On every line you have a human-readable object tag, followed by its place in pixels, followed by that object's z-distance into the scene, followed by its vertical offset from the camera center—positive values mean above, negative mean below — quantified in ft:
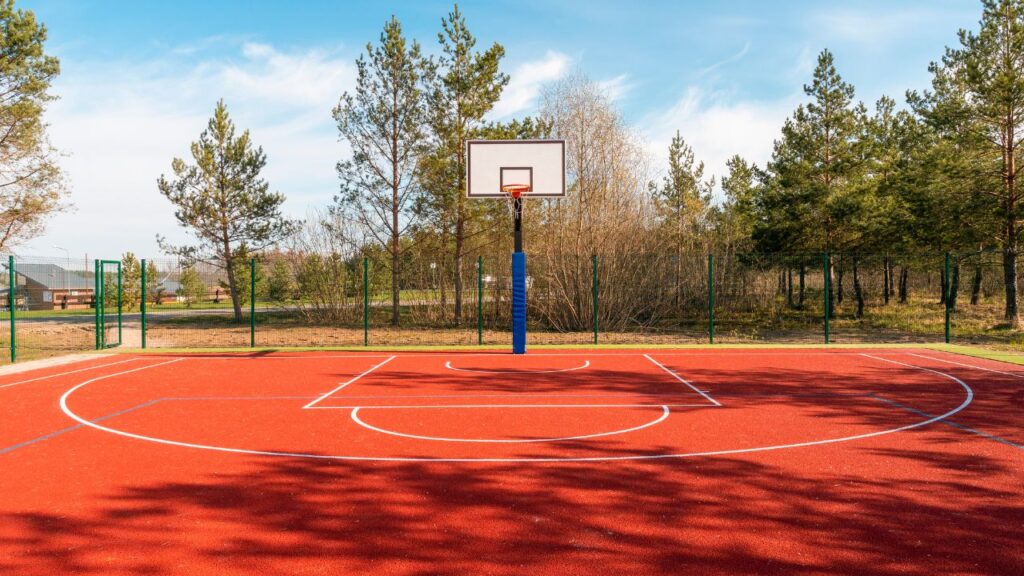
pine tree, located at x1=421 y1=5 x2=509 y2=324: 71.20 +22.61
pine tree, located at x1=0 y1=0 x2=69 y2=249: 59.82 +17.86
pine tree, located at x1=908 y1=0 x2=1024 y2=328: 66.39 +20.33
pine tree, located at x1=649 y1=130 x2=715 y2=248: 122.83 +21.10
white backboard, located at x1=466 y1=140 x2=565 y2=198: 47.73 +10.28
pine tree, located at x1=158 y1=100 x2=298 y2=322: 86.79 +13.96
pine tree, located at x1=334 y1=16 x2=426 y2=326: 73.00 +20.73
